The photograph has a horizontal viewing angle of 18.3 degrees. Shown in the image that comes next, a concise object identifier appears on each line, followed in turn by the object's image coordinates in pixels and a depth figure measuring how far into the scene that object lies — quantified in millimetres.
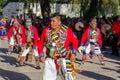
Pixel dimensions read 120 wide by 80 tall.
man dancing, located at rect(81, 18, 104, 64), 11742
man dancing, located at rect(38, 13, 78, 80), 6699
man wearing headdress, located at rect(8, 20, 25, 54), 12770
